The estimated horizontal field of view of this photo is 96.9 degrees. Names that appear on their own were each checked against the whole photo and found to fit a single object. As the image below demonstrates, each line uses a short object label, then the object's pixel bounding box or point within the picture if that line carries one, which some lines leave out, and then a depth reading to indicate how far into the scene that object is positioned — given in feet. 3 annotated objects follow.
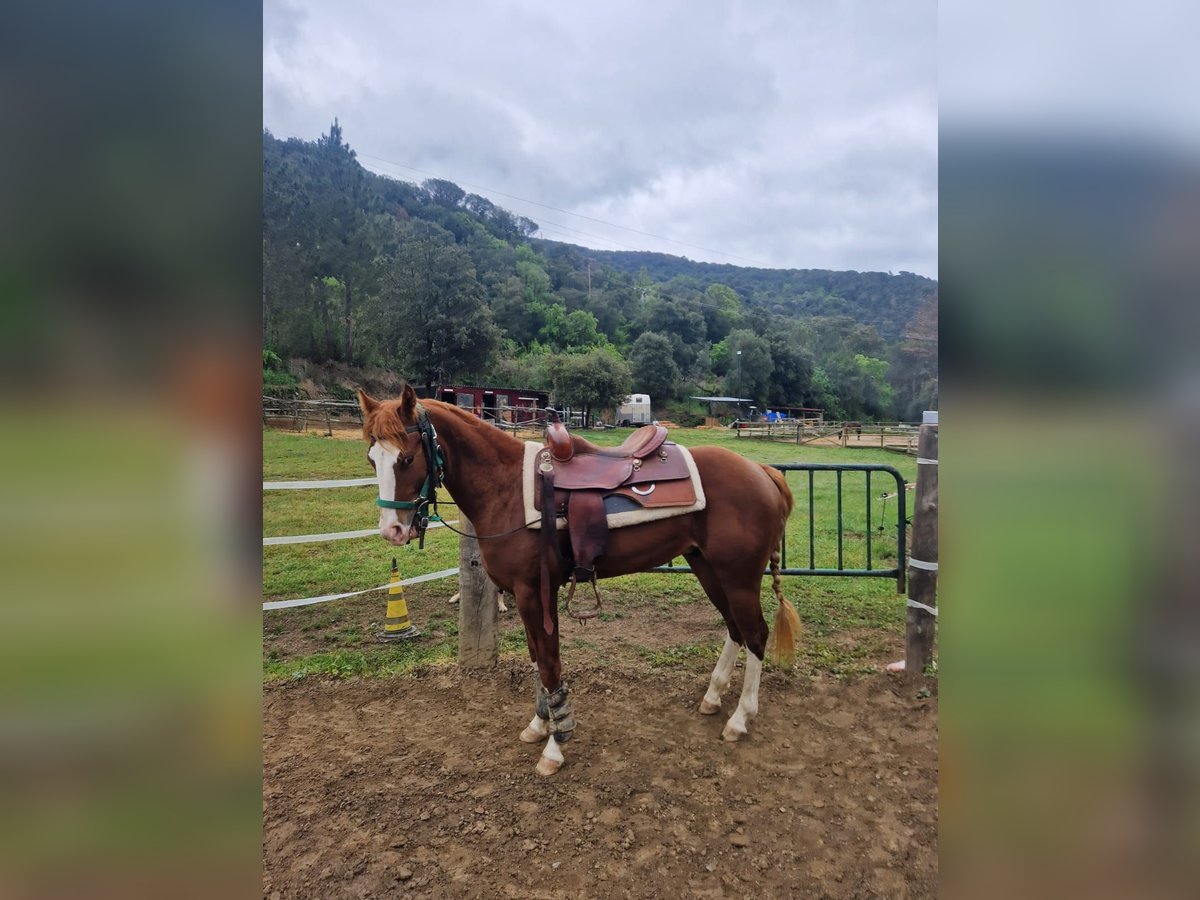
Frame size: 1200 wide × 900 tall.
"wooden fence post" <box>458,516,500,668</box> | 12.20
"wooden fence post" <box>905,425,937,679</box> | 10.64
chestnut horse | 8.48
